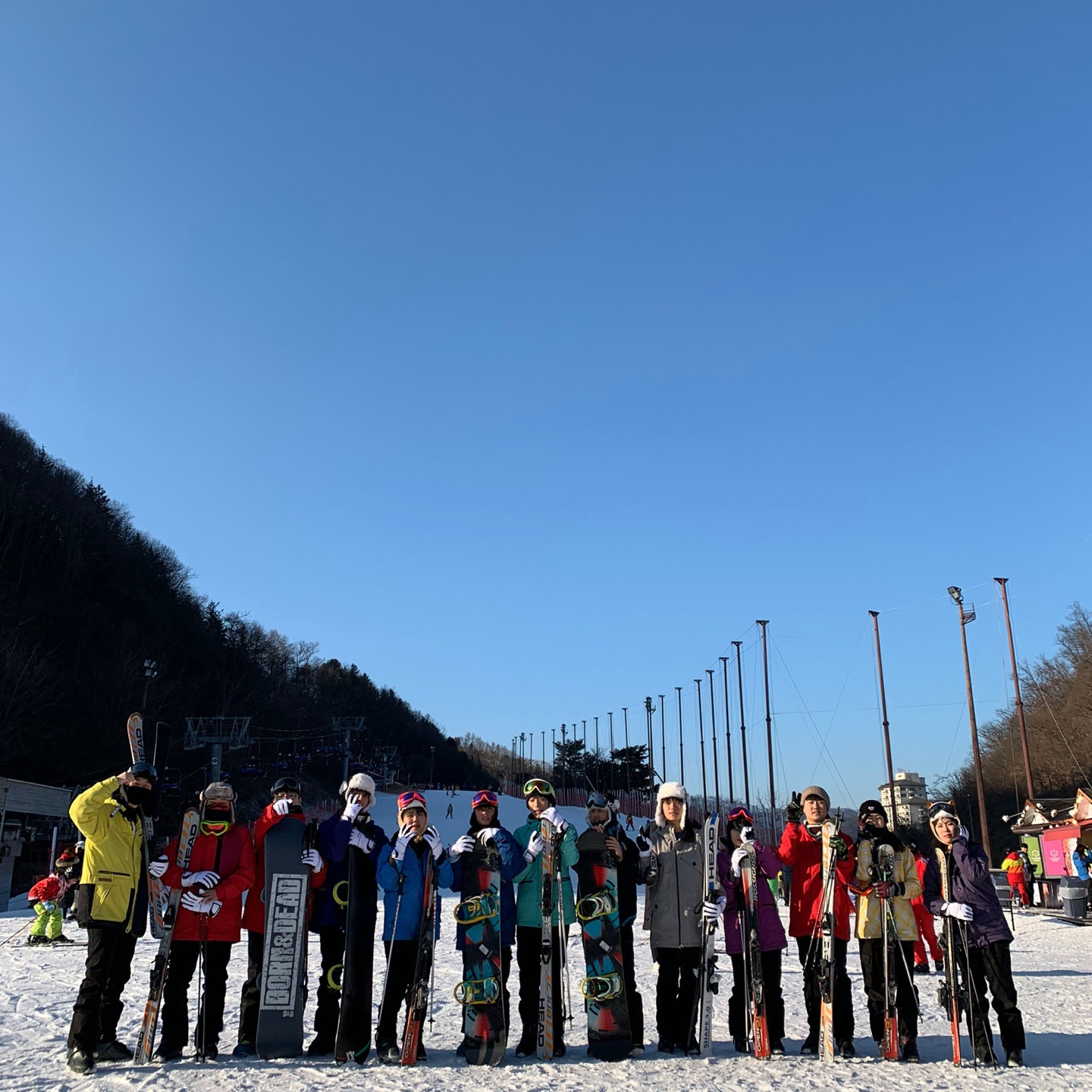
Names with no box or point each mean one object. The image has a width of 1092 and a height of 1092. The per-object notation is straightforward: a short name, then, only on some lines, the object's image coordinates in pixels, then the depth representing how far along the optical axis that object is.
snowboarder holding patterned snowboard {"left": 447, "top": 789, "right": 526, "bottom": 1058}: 6.47
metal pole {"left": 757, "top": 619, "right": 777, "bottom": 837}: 43.25
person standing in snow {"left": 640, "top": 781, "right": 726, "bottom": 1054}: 6.35
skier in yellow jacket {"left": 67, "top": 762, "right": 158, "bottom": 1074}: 5.81
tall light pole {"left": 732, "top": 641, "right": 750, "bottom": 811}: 49.12
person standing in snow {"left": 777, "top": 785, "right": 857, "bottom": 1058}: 6.26
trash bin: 17.38
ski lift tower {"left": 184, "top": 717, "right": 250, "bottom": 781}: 48.94
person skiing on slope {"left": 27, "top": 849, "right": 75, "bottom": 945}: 13.41
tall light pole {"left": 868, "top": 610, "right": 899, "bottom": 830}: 35.05
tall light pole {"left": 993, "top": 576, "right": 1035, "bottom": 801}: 34.17
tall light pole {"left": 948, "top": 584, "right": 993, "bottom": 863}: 32.54
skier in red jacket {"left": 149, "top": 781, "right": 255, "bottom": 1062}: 5.93
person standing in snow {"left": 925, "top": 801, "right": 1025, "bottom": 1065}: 6.12
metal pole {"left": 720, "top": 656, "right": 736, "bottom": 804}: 54.61
